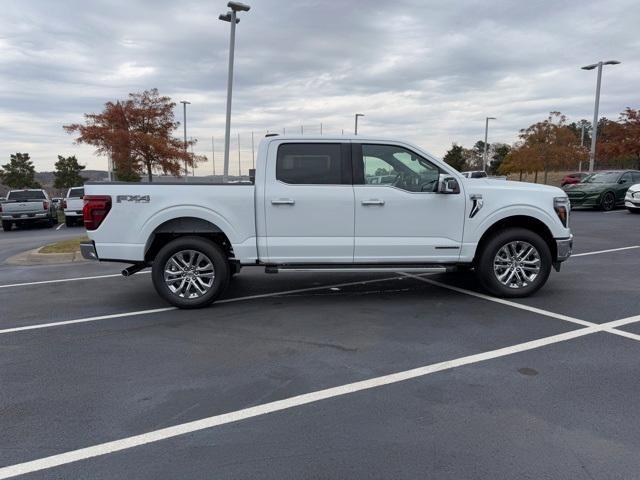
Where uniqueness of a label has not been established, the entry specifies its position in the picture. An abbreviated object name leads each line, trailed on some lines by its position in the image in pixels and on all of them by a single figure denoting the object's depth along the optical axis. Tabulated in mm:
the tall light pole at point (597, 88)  25469
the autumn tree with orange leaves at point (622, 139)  32531
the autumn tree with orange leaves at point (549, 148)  33500
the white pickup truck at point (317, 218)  6016
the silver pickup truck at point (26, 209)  21625
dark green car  19859
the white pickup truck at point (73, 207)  21922
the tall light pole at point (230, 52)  14328
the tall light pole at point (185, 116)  29212
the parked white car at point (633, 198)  17844
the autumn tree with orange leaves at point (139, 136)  24500
